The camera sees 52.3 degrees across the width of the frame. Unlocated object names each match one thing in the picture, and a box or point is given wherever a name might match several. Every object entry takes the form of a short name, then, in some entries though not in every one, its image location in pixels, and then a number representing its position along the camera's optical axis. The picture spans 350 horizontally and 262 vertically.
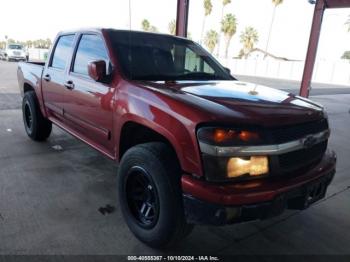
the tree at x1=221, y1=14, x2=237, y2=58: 56.28
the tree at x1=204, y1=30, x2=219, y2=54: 61.83
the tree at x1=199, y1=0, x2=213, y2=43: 53.96
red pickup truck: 2.34
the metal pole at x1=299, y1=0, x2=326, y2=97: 10.39
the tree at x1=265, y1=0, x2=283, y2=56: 50.97
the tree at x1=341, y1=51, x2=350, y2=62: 60.14
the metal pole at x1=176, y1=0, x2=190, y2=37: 8.59
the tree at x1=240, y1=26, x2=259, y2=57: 59.19
